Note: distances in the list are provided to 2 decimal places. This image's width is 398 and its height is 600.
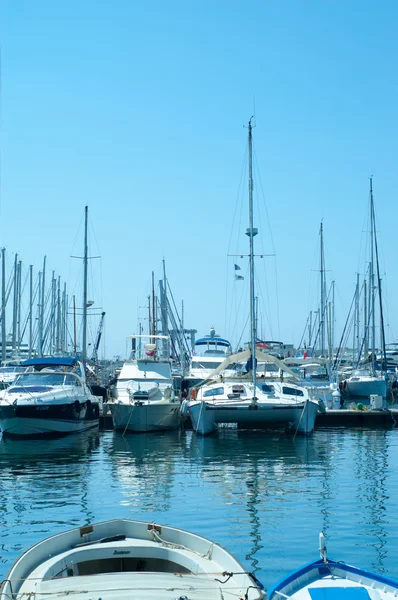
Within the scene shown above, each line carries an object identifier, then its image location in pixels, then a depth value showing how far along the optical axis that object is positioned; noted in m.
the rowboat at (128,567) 7.92
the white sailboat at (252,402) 29.47
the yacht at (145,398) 31.59
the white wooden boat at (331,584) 8.20
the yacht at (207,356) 47.06
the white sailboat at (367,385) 55.09
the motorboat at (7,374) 43.41
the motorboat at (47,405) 29.00
